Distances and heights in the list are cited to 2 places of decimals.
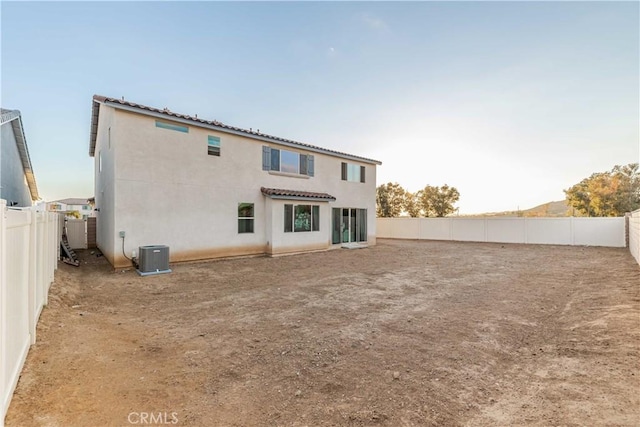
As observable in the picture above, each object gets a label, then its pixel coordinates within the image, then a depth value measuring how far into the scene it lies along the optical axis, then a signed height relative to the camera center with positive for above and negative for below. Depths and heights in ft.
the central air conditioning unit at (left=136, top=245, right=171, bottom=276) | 31.53 -4.53
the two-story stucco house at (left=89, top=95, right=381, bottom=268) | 34.01 +4.46
